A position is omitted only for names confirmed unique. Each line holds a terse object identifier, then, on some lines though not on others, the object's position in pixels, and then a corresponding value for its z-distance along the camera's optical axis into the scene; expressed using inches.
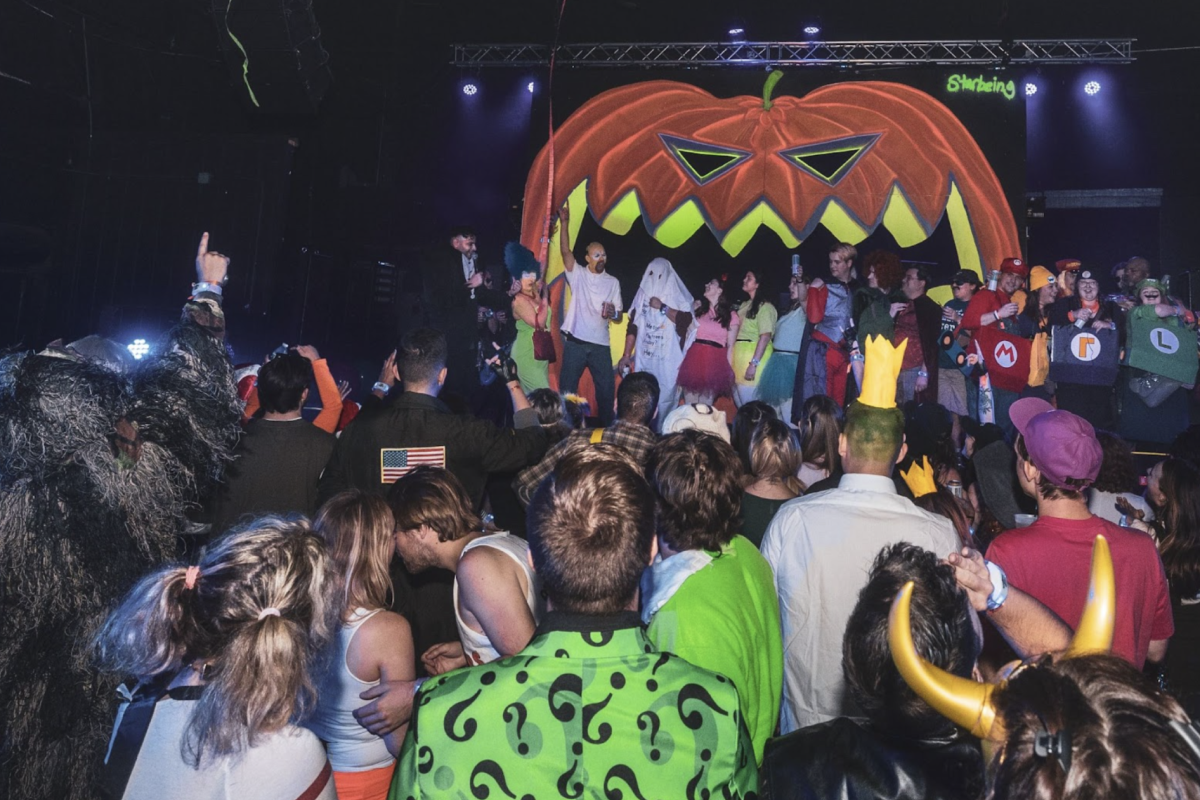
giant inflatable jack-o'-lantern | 347.6
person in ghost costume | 355.3
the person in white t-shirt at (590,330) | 340.2
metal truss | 335.0
